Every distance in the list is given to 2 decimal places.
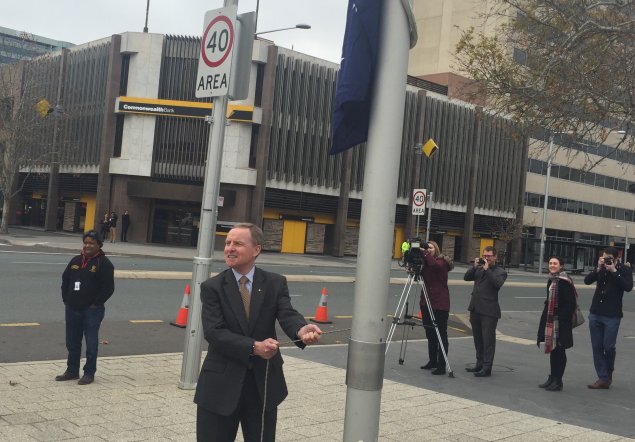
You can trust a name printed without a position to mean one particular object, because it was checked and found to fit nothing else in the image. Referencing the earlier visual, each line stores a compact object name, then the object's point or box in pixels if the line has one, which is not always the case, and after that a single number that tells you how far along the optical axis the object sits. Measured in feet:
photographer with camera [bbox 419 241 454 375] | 30.86
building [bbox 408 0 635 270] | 187.62
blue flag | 11.18
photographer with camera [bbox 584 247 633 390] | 29.27
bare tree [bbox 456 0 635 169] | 42.50
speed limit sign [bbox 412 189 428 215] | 56.90
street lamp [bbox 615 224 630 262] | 216.74
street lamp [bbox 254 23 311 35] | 104.46
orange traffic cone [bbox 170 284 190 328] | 38.18
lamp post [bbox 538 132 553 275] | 156.35
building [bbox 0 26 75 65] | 121.49
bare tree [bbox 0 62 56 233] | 115.85
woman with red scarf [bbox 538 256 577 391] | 28.37
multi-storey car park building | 127.44
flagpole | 10.85
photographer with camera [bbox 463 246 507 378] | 30.83
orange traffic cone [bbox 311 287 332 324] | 43.70
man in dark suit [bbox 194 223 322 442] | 11.80
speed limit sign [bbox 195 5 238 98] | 23.52
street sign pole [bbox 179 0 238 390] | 23.27
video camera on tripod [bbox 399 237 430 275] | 30.32
